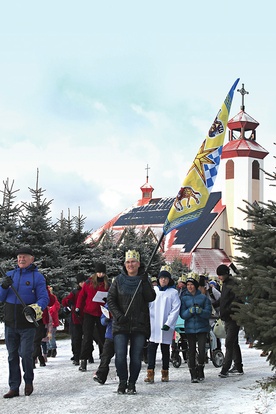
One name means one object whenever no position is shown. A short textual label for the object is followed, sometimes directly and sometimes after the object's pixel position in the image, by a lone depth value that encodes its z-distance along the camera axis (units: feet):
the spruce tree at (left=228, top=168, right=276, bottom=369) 27.61
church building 189.26
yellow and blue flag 35.42
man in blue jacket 30.27
